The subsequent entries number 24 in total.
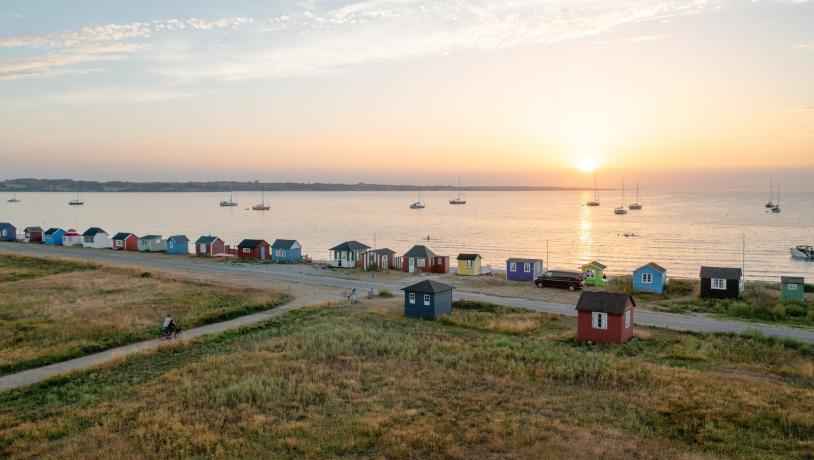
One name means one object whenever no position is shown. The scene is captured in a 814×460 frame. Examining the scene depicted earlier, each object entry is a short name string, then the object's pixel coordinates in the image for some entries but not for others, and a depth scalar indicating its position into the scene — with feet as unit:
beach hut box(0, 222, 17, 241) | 294.25
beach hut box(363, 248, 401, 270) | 200.03
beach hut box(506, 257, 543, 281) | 176.24
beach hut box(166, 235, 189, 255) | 250.78
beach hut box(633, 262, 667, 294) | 157.17
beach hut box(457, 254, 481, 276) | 188.61
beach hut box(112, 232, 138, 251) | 264.93
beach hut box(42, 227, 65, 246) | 279.49
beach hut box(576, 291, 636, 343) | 98.78
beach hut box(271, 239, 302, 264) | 222.48
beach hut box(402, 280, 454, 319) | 119.75
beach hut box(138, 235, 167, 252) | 261.24
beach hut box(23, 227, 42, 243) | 285.43
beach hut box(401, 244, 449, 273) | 196.44
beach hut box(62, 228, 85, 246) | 275.59
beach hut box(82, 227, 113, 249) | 269.23
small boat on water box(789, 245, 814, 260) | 262.06
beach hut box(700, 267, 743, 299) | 144.46
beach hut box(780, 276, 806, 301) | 139.33
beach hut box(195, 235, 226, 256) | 243.40
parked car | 159.43
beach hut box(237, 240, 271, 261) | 228.43
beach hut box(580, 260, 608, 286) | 165.17
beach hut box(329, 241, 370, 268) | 203.31
